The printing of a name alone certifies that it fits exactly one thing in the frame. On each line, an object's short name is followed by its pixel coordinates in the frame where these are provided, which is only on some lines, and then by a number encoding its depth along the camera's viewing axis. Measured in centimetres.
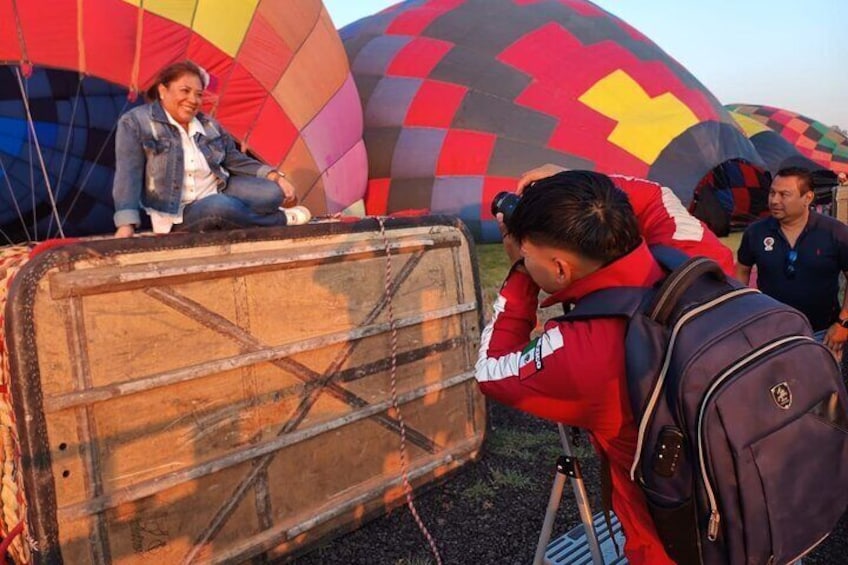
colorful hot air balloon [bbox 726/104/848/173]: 2234
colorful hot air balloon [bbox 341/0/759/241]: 971
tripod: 218
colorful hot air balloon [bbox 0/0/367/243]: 577
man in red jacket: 157
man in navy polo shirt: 406
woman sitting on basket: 338
